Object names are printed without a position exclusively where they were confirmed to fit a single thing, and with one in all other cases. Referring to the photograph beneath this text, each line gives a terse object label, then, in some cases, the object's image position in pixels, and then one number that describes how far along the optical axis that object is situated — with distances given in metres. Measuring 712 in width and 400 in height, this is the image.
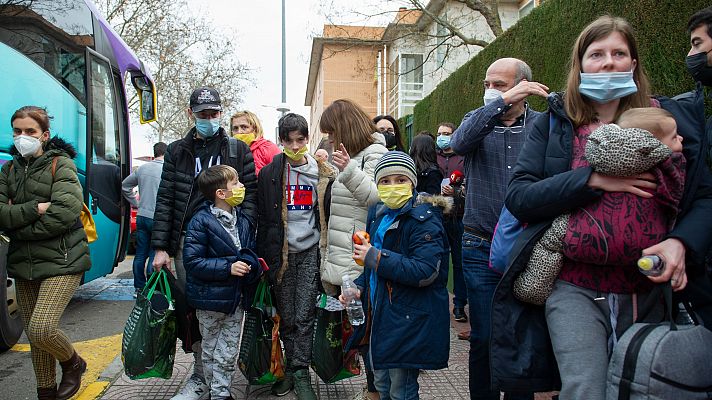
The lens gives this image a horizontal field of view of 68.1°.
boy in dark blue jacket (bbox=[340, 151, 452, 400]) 2.75
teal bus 5.13
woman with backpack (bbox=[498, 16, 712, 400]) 1.80
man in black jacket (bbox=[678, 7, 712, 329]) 2.56
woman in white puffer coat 3.35
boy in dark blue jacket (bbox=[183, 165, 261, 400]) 3.32
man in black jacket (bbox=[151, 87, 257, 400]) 3.64
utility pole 17.85
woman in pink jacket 4.69
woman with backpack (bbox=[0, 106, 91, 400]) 3.36
